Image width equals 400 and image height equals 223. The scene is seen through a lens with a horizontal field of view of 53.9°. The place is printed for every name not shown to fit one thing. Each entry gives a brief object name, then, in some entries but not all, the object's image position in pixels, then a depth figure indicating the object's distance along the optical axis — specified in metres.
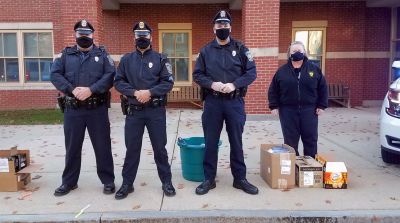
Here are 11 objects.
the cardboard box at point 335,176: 5.03
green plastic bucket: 5.31
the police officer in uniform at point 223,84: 4.80
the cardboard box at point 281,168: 5.02
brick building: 13.69
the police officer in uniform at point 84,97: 4.77
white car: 5.44
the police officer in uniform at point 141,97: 4.70
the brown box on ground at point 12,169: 4.97
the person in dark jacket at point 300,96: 5.35
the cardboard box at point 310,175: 5.07
